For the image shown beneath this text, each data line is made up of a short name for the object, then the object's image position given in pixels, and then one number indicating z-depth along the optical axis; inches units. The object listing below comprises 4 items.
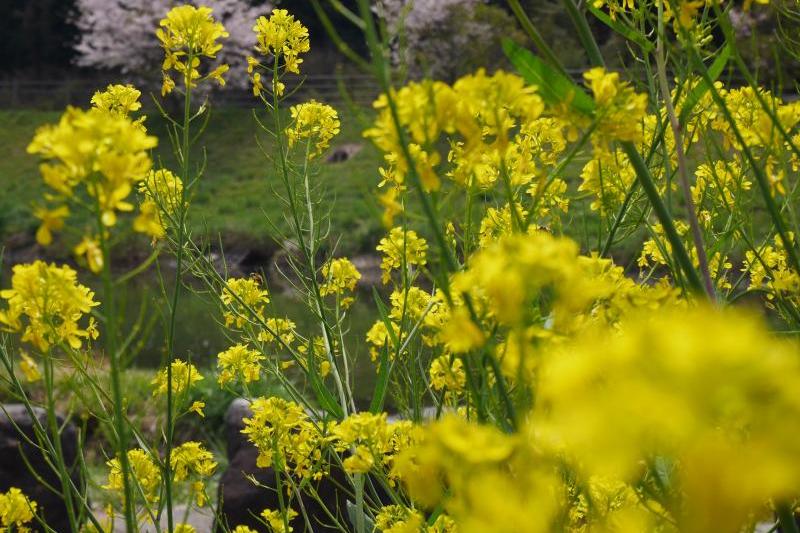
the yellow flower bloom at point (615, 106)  38.4
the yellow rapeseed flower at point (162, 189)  84.3
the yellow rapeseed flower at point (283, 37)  92.9
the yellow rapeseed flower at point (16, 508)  77.1
